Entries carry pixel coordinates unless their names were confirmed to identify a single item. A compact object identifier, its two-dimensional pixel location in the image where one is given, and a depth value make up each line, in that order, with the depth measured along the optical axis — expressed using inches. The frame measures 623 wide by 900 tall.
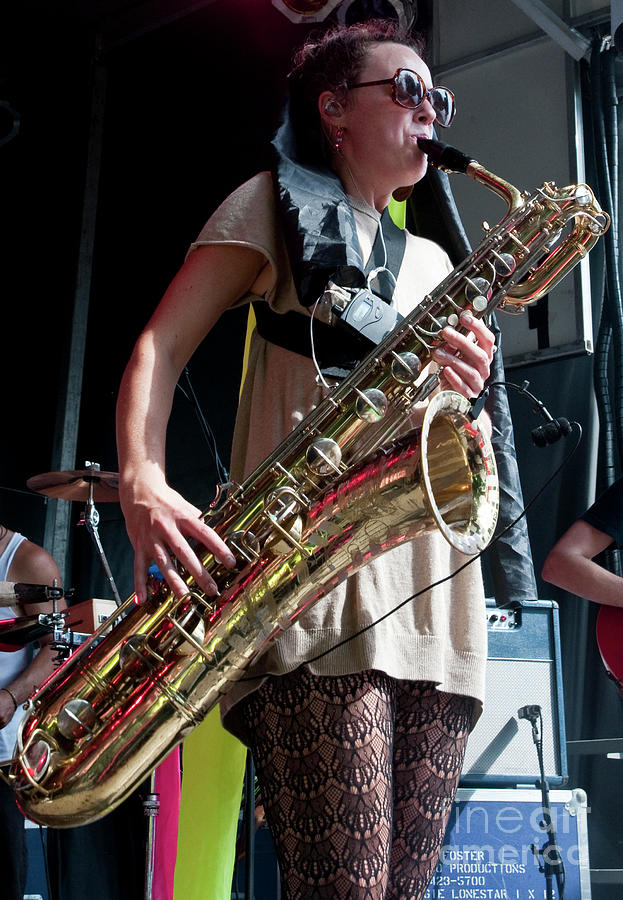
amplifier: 144.6
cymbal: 197.0
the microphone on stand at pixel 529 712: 145.8
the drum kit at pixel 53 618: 129.0
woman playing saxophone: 56.2
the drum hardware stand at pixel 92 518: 197.5
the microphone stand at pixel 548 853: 132.2
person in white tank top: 136.9
